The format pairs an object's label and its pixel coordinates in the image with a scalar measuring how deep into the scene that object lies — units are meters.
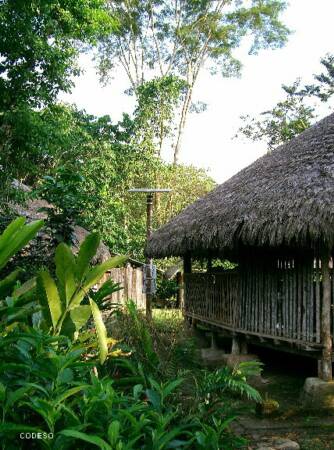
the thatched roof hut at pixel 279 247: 5.69
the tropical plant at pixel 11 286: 2.92
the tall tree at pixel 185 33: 22.16
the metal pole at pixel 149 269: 11.98
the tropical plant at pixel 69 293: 3.09
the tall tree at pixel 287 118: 21.42
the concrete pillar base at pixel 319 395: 5.47
